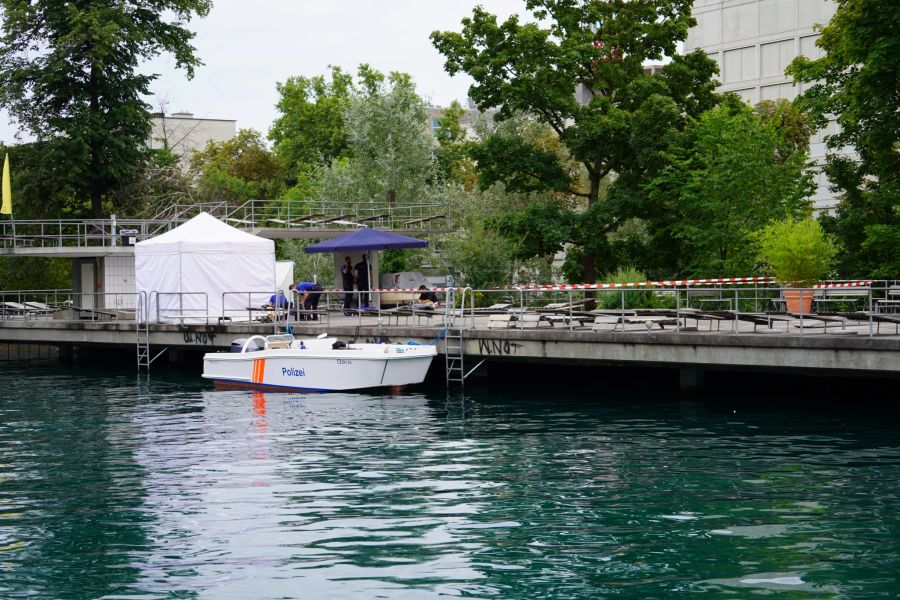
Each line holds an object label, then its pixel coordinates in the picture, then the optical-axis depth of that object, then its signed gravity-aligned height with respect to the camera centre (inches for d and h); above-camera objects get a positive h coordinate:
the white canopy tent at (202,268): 1643.7 +48.4
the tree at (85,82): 2190.0 +411.1
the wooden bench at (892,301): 973.4 -6.0
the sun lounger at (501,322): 1175.6 -21.6
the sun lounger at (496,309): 1294.3 -10.2
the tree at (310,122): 3398.1 +512.9
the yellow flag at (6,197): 2132.1 +191.3
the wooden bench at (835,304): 1234.4 -10.7
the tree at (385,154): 2534.4 +308.2
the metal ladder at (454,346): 1172.5 -43.9
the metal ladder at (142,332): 1545.3 -33.8
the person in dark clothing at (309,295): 1504.1 +9.2
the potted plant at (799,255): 1212.2 +39.3
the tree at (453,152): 2539.4 +324.8
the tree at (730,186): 1488.7 +135.0
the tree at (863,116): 1270.9 +199.5
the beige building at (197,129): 4734.3 +722.1
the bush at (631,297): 1375.5 +0.8
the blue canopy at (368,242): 1594.5 +77.0
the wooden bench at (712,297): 1373.0 -0.7
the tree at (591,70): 1619.1 +307.1
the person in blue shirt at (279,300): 1417.7 +3.4
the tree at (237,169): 3189.0 +383.1
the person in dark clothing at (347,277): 1596.3 +32.7
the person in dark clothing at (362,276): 1619.1 +33.3
